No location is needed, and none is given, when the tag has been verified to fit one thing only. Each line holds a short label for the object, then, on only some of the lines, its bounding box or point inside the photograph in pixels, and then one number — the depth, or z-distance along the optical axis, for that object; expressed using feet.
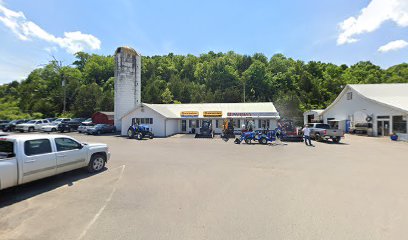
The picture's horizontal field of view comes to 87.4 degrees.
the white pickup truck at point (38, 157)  19.30
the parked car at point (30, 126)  105.60
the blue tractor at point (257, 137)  64.27
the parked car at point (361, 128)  94.11
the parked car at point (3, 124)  113.66
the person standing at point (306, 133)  60.76
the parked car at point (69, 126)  104.32
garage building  83.76
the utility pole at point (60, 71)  214.24
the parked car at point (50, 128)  104.73
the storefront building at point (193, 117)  91.81
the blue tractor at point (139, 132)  78.12
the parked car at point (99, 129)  96.33
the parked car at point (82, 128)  99.09
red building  122.83
